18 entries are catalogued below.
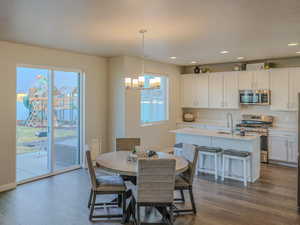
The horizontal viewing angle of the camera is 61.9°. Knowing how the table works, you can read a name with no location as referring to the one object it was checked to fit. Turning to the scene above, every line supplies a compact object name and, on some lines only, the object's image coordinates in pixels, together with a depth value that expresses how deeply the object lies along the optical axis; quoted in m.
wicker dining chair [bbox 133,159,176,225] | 2.82
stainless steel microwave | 6.25
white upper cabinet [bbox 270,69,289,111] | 6.03
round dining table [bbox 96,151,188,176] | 3.08
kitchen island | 4.75
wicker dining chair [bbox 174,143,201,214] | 3.41
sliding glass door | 4.77
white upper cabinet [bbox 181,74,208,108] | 7.40
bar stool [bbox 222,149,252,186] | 4.57
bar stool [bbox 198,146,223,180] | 4.90
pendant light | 3.70
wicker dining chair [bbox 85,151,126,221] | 3.22
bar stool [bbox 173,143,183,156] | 5.25
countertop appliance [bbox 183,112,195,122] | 7.73
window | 6.75
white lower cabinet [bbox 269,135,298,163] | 5.79
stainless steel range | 6.14
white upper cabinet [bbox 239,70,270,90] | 6.32
